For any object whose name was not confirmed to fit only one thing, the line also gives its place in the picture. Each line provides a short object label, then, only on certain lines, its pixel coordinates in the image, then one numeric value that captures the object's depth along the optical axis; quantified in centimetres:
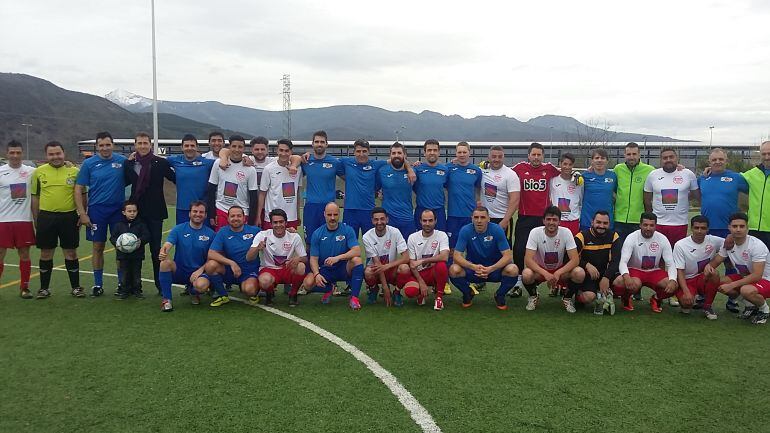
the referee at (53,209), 650
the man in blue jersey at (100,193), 653
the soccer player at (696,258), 592
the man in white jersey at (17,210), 653
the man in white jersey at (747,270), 567
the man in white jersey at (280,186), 696
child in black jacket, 651
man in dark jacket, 664
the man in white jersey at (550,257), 599
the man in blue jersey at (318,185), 704
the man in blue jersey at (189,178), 686
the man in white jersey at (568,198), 695
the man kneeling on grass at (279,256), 615
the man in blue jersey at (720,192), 633
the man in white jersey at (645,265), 595
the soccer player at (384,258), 623
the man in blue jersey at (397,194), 696
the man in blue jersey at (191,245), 625
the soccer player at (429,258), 622
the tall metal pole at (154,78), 2309
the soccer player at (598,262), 602
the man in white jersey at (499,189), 693
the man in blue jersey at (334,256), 616
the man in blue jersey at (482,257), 615
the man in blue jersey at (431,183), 699
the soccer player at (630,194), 677
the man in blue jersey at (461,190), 705
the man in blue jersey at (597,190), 688
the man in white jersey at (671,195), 648
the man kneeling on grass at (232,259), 611
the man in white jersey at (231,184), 682
